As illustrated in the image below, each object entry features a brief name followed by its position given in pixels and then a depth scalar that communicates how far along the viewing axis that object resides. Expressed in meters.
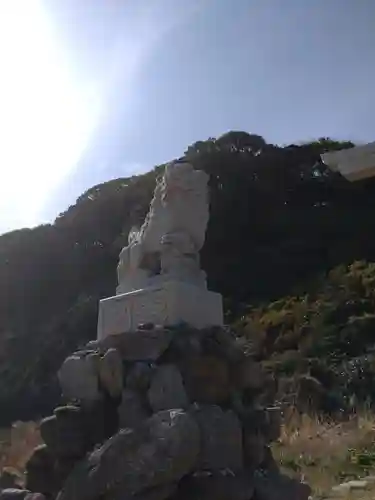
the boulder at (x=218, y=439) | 3.51
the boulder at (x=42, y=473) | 3.82
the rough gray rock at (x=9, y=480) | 4.49
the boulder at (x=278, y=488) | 3.57
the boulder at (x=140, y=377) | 3.80
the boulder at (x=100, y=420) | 3.83
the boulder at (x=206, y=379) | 3.87
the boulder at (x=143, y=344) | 3.91
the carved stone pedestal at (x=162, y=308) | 4.22
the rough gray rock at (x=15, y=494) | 3.81
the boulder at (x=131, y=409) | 3.72
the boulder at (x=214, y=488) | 3.34
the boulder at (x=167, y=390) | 3.71
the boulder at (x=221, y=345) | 4.04
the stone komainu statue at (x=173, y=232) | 4.58
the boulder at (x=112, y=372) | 3.88
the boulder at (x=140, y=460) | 3.22
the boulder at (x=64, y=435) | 3.78
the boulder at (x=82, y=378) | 3.99
